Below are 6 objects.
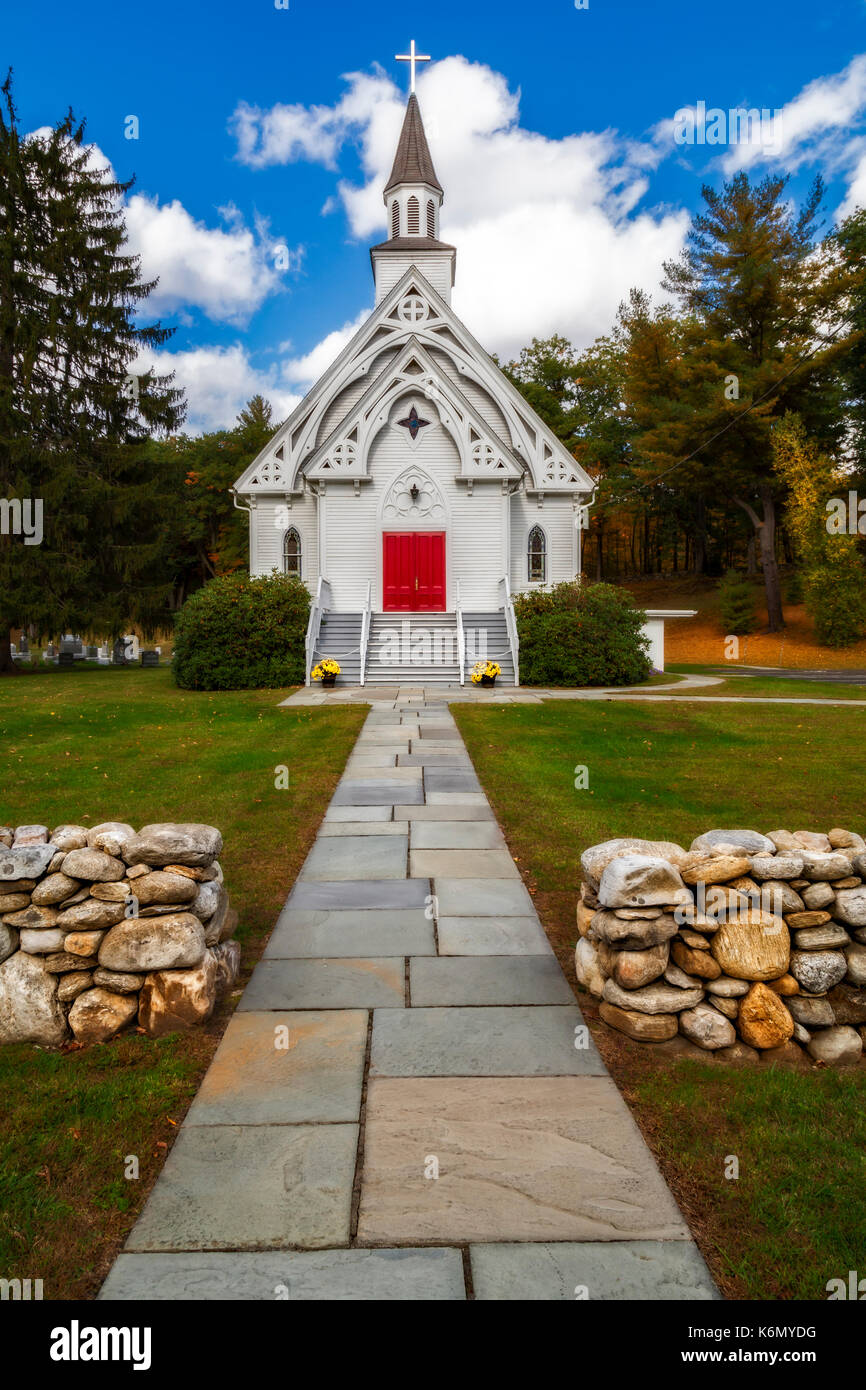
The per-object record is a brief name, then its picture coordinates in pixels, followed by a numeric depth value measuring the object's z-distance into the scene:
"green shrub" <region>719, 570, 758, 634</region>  35.59
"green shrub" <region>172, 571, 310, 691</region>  18.11
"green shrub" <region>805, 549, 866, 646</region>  30.27
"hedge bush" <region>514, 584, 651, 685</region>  18.28
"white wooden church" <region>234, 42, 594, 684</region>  20.88
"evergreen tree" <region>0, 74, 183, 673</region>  24.53
